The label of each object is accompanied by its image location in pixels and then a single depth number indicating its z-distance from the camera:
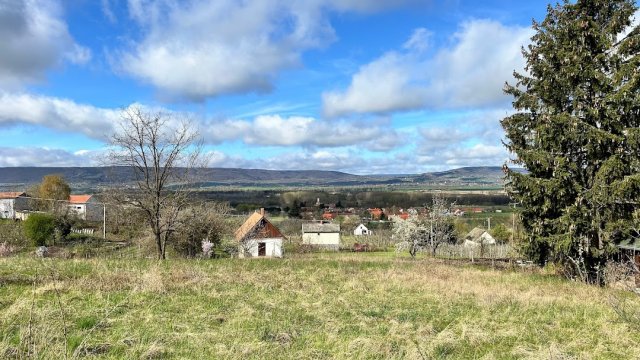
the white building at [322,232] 67.38
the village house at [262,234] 39.56
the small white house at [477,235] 60.52
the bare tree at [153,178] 19.88
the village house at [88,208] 70.88
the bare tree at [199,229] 26.45
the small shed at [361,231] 77.03
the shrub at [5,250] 23.03
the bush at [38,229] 35.03
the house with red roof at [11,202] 59.03
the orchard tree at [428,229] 44.09
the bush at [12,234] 33.28
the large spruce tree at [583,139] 14.65
